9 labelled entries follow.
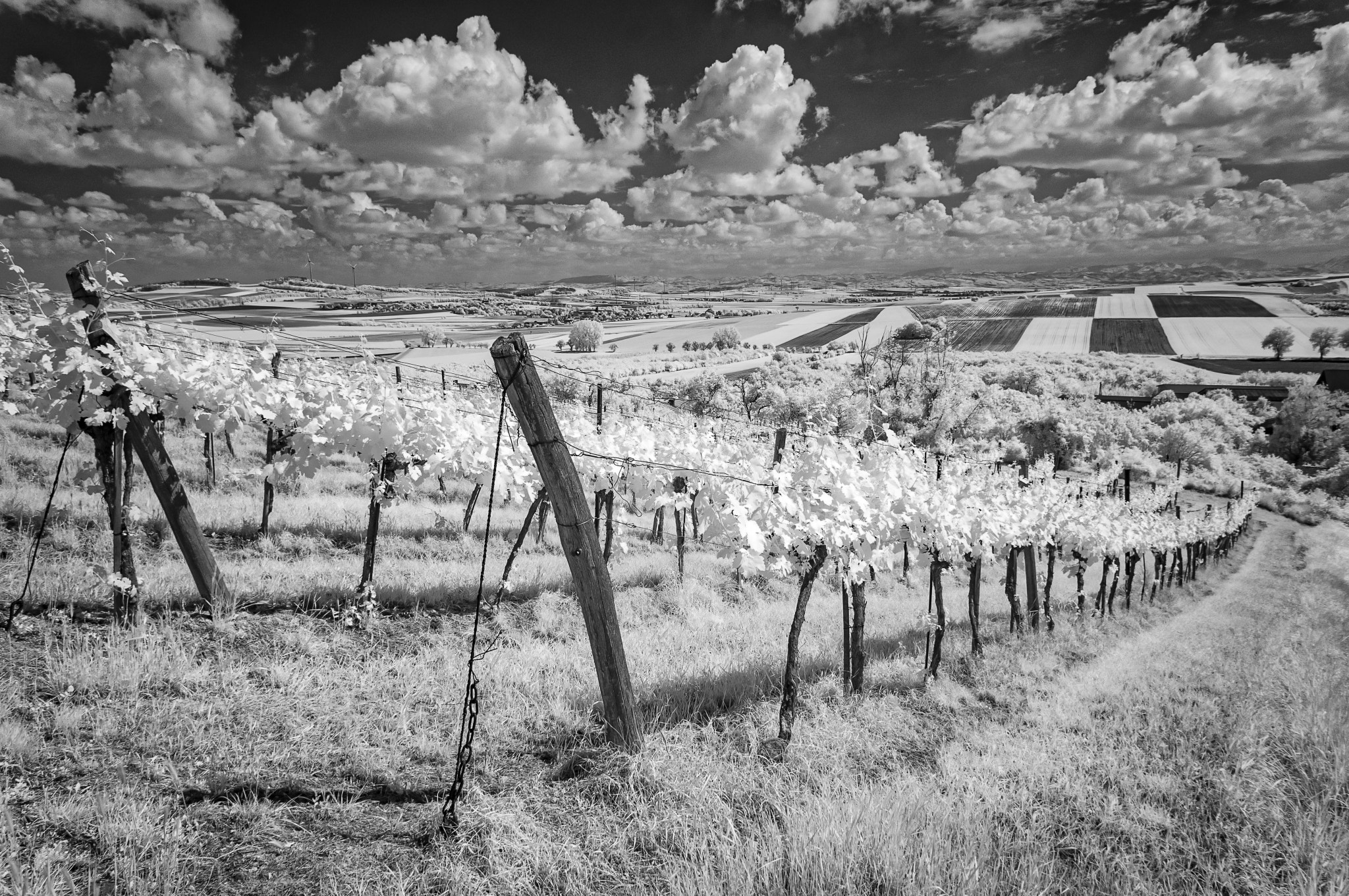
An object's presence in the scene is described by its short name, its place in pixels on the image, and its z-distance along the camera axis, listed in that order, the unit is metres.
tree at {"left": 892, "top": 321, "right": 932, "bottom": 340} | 54.93
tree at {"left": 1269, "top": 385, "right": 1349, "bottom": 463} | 55.00
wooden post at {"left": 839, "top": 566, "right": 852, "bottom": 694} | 7.91
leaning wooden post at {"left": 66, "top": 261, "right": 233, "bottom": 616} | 6.25
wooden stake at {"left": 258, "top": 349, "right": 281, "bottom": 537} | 9.66
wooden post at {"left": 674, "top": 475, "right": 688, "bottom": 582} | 11.36
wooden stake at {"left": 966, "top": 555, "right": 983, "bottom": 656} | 10.70
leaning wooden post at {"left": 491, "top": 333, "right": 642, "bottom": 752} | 4.14
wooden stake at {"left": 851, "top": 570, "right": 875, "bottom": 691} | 7.64
